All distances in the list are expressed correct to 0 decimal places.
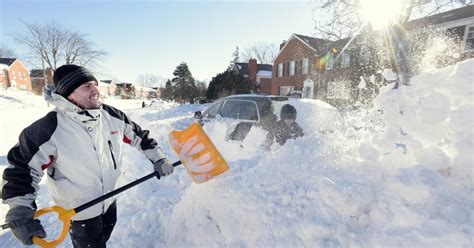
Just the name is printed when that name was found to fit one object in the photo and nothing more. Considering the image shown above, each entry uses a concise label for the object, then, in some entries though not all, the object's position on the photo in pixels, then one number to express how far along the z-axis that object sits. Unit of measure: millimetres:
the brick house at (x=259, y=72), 35928
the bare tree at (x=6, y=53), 54750
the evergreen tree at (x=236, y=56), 66338
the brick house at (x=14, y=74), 41062
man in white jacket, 1695
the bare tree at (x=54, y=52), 38125
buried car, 4941
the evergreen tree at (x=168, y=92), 40281
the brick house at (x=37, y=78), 42406
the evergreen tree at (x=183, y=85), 33750
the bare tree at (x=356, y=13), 13633
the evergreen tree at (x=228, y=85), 27062
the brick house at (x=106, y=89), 65125
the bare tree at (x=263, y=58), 61719
